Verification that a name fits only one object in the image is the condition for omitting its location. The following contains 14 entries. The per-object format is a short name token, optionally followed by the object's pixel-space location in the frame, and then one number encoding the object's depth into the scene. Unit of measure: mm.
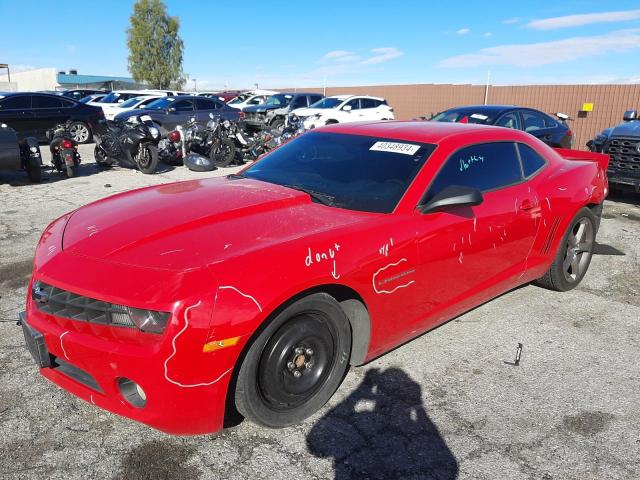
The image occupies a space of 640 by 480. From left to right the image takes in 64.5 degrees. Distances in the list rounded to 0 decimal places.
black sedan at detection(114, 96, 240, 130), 14983
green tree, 49594
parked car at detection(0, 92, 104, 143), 13820
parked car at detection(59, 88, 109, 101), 26734
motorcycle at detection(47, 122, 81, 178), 10133
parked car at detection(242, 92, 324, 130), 18158
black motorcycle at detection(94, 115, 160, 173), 10898
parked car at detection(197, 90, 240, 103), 29577
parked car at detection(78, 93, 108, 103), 21984
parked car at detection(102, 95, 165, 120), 17375
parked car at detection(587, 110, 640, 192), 8070
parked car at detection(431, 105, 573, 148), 9430
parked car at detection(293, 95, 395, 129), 17719
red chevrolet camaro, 2209
